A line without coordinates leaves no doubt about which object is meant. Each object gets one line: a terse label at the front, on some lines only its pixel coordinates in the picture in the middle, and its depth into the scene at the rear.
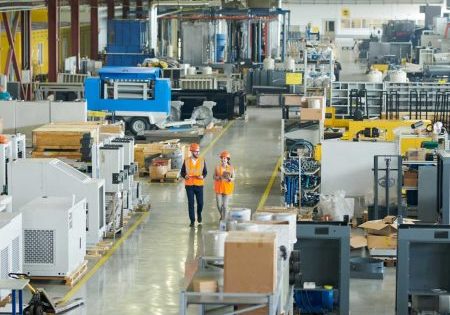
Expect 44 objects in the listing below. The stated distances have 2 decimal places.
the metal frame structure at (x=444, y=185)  18.69
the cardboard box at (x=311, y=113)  23.89
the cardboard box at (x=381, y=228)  18.78
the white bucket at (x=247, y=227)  11.59
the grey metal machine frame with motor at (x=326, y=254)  14.20
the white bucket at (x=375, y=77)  30.13
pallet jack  14.38
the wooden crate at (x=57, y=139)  20.47
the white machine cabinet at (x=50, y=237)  16.06
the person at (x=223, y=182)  20.17
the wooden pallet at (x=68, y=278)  16.48
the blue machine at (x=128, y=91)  31.58
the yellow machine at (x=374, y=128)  22.70
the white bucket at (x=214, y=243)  11.31
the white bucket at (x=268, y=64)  44.47
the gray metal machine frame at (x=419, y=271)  14.21
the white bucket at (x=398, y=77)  30.16
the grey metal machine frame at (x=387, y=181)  19.95
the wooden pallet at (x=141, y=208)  22.38
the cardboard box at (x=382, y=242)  18.30
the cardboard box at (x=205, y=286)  10.62
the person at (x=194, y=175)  20.33
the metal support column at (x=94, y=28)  45.22
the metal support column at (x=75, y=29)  40.25
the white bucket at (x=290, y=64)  39.81
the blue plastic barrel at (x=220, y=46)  47.42
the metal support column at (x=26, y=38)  42.41
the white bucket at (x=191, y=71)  39.81
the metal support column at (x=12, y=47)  39.12
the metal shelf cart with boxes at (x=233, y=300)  10.48
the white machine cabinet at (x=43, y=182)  17.98
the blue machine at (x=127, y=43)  44.88
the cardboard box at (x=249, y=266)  10.50
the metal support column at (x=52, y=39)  36.25
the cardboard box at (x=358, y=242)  18.70
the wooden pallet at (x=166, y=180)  25.92
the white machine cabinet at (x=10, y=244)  14.50
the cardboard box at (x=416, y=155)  20.88
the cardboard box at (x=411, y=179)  20.58
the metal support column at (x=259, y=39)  47.88
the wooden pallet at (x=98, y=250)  18.39
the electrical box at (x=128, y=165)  20.75
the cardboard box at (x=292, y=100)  25.69
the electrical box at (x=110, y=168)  19.78
